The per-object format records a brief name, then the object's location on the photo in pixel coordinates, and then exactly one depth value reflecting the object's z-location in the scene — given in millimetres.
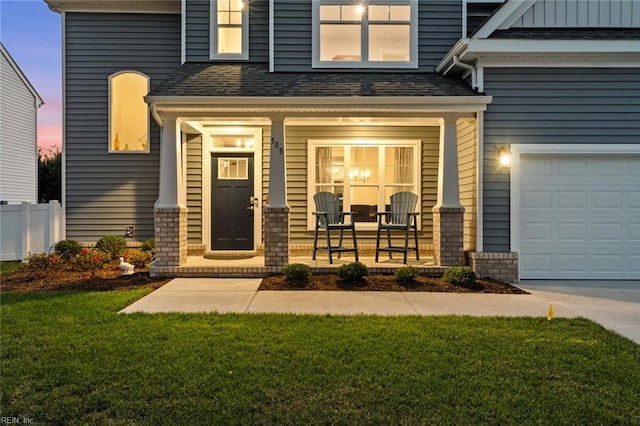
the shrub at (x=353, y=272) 6453
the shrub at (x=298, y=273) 6488
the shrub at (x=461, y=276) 6388
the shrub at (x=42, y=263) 7278
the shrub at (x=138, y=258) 8102
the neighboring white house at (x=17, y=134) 14961
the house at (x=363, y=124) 7090
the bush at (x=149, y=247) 8522
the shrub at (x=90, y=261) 7605
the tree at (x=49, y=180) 19078
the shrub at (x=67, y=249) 8271
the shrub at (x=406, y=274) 6473
